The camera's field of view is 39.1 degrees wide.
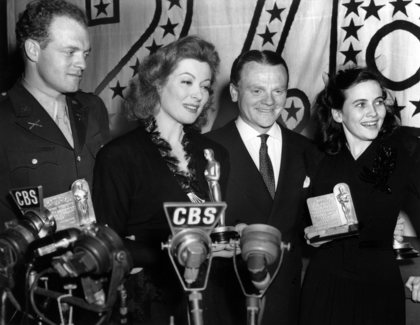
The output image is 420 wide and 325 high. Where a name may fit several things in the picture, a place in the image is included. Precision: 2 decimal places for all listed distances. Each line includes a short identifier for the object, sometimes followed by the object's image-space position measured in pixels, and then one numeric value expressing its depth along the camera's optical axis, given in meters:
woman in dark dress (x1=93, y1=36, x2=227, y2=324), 2.12
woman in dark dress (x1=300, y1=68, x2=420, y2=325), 2.48
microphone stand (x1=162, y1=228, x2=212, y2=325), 1.40
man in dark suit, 2.64
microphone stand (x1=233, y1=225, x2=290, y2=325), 1.45
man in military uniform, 2.36
